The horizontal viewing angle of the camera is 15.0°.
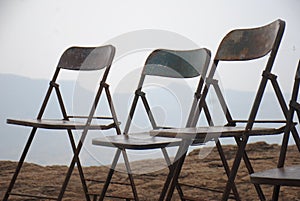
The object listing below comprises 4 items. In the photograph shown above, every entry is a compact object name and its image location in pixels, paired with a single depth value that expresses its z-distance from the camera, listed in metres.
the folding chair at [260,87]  5.57
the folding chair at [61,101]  6.24
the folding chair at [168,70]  6.11
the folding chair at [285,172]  5.15
